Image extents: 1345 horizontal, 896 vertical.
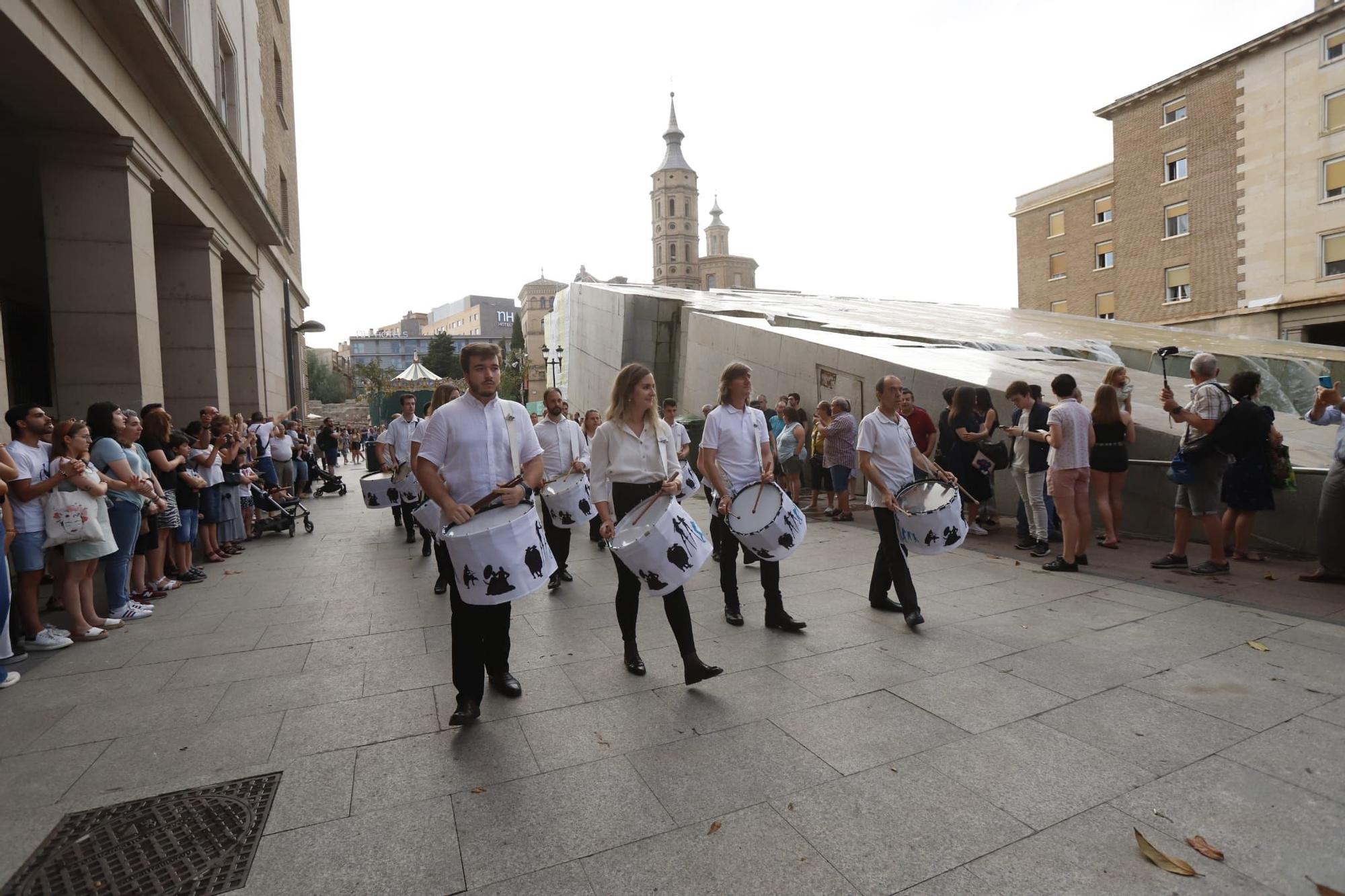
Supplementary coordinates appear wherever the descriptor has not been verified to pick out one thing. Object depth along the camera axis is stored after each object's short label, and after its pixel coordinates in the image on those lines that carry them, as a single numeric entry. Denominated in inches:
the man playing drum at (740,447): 203.5
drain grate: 98.3
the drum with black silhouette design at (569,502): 266.8
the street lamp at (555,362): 1505.9
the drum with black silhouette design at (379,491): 359.9
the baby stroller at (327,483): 703.7
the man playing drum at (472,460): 144.5
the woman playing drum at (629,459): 172.6
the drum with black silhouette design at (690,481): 325.4
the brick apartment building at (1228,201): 1080.2
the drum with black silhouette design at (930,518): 196.4
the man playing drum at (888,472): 207.3
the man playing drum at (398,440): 343.9
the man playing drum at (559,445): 284.8
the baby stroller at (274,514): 434.3
